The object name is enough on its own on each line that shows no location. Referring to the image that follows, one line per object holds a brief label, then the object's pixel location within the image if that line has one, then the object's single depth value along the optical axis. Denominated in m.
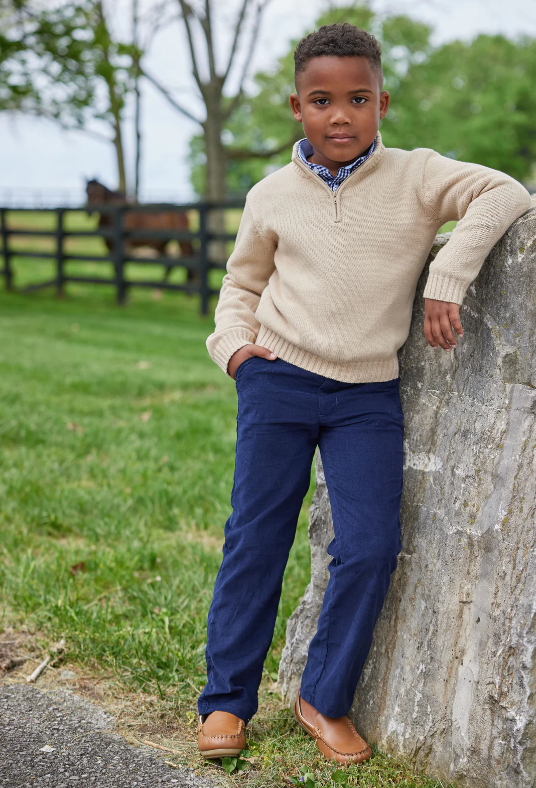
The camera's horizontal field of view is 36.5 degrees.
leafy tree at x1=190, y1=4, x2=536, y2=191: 31.89
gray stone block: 1.98
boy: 2.17
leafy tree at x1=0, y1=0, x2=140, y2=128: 13.88
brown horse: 16.34
